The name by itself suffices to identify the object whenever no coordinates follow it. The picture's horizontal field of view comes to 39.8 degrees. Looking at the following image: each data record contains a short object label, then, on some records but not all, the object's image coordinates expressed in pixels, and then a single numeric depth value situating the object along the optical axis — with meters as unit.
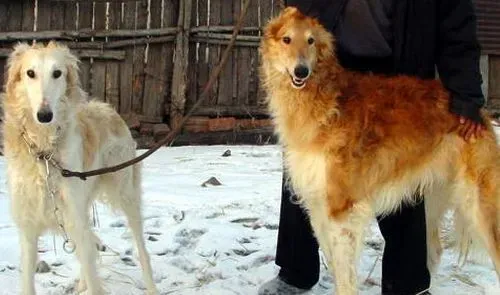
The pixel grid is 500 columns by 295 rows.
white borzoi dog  3.81
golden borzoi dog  3.80
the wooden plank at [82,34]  9.02
